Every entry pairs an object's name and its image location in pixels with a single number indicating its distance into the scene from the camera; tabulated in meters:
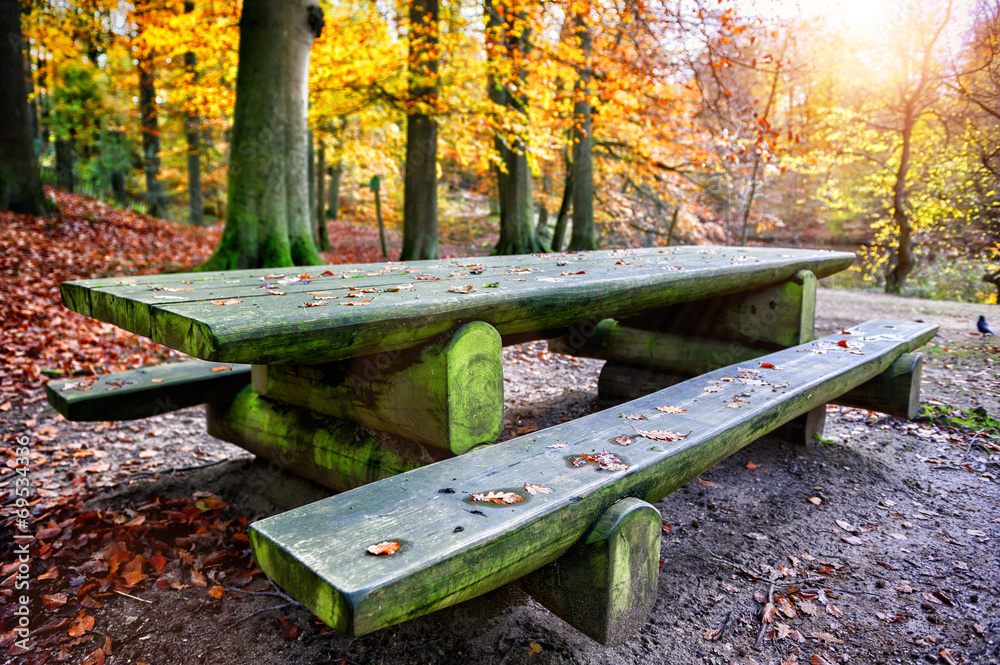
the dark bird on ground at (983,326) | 5.72
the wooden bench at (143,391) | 2.70
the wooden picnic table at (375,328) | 1.59
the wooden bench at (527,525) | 1.07
